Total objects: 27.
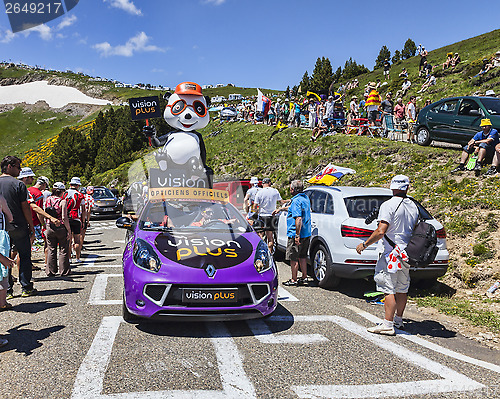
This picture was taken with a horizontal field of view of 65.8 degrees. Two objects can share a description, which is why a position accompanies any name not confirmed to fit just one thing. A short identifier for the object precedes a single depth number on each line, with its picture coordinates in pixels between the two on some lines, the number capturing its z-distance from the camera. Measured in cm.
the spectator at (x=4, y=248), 411
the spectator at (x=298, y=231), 681
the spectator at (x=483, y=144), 1038
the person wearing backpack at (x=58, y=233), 727
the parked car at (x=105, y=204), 2016
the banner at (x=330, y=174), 1239
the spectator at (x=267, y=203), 959
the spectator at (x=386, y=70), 4146
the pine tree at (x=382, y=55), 7962
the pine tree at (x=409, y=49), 7912
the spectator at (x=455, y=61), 2943
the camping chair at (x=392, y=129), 1743
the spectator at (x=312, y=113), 2378
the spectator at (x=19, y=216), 549
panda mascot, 695
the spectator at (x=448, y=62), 2995
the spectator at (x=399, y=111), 1814
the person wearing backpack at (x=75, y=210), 811
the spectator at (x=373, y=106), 1775
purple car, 412
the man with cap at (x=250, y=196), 1122
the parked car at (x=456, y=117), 1177
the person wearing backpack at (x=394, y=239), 457
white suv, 615
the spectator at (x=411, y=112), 1775
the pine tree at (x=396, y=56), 7812
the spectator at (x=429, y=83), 2645
